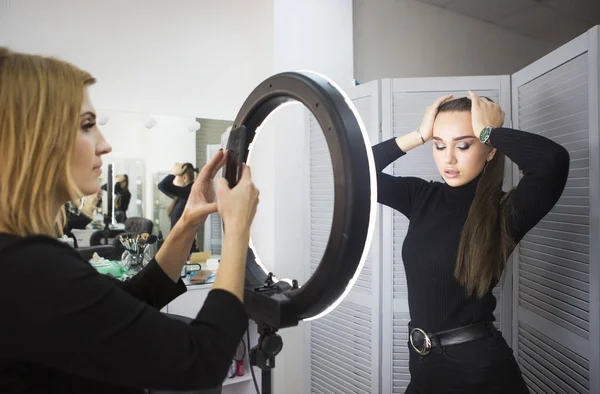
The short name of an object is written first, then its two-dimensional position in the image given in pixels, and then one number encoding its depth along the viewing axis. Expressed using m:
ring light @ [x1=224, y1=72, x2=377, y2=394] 0.61
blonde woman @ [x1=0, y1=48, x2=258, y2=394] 0.51
